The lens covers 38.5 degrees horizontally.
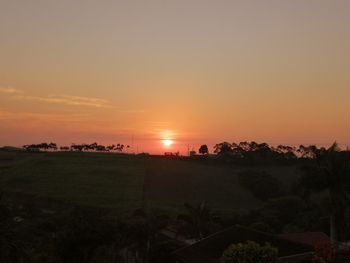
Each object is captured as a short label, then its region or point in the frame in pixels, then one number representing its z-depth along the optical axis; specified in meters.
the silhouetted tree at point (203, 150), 176.00
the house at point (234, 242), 33.70
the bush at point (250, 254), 28.78
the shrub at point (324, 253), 29.22
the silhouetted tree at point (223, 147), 172.11
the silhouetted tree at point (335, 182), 40.44
